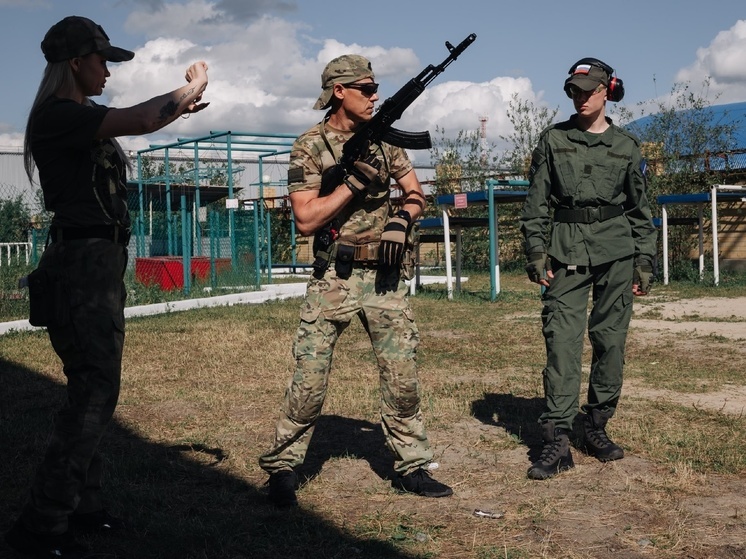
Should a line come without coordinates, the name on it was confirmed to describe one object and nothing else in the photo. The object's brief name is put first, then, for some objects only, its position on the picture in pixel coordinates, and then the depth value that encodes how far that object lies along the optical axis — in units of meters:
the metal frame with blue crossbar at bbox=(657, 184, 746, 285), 14.52
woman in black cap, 3.31
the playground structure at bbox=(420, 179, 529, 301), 13.26
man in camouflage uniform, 4.04
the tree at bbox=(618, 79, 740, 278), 18.56
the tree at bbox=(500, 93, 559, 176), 24.28
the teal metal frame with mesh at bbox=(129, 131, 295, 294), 15.75
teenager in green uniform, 4.68
